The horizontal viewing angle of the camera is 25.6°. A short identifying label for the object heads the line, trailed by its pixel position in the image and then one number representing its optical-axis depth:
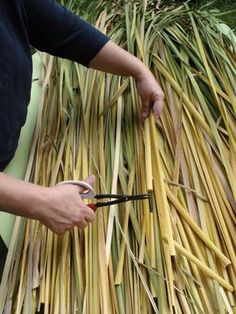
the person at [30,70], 0.93
